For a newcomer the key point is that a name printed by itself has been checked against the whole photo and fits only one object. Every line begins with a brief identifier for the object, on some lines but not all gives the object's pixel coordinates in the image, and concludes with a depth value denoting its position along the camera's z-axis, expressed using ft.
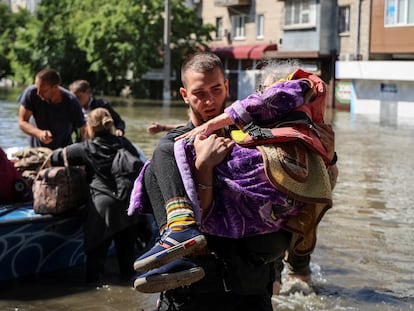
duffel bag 21.22
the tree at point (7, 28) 176.24
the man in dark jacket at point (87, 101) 28.76
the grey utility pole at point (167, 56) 119.44
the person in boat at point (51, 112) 25.34
